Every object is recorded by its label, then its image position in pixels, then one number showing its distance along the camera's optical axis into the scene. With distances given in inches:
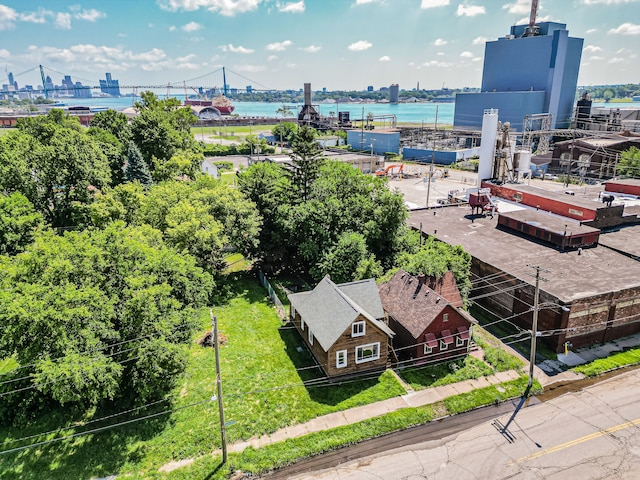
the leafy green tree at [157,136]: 2176.4
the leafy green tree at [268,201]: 1475.1
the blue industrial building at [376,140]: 4116.6
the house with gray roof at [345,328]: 898.1
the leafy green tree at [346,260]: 1251.8
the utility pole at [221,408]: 631.8
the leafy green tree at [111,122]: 2738.7
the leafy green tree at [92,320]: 688.4
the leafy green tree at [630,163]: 2443.2
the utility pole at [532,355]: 831.1
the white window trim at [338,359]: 900.8
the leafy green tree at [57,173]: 1487.5
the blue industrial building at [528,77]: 3981.3
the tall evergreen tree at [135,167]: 2010.3
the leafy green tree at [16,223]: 1221.7
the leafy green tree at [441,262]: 1095.6
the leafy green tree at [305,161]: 1611.7
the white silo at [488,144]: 2188.7
